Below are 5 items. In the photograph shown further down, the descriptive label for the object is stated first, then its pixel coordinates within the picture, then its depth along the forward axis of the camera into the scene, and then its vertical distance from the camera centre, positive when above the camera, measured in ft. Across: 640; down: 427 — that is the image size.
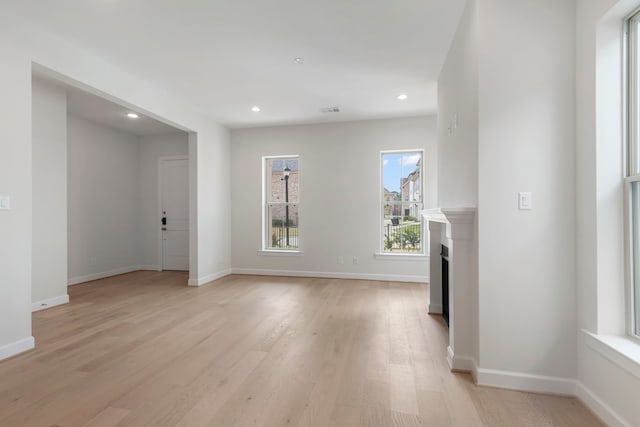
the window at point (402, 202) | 16.89 +0.62
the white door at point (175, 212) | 19.84 +0.10
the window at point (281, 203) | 18.49 +0.65
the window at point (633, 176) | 5.32 +0.65
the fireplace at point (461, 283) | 7.04 -1.74
